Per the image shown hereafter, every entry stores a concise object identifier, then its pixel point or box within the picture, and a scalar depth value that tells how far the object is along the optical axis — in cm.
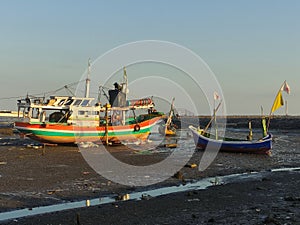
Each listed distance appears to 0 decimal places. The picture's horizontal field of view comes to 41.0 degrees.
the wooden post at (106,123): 3796
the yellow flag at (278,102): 3312
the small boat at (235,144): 3338
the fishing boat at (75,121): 3631
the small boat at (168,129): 6097
